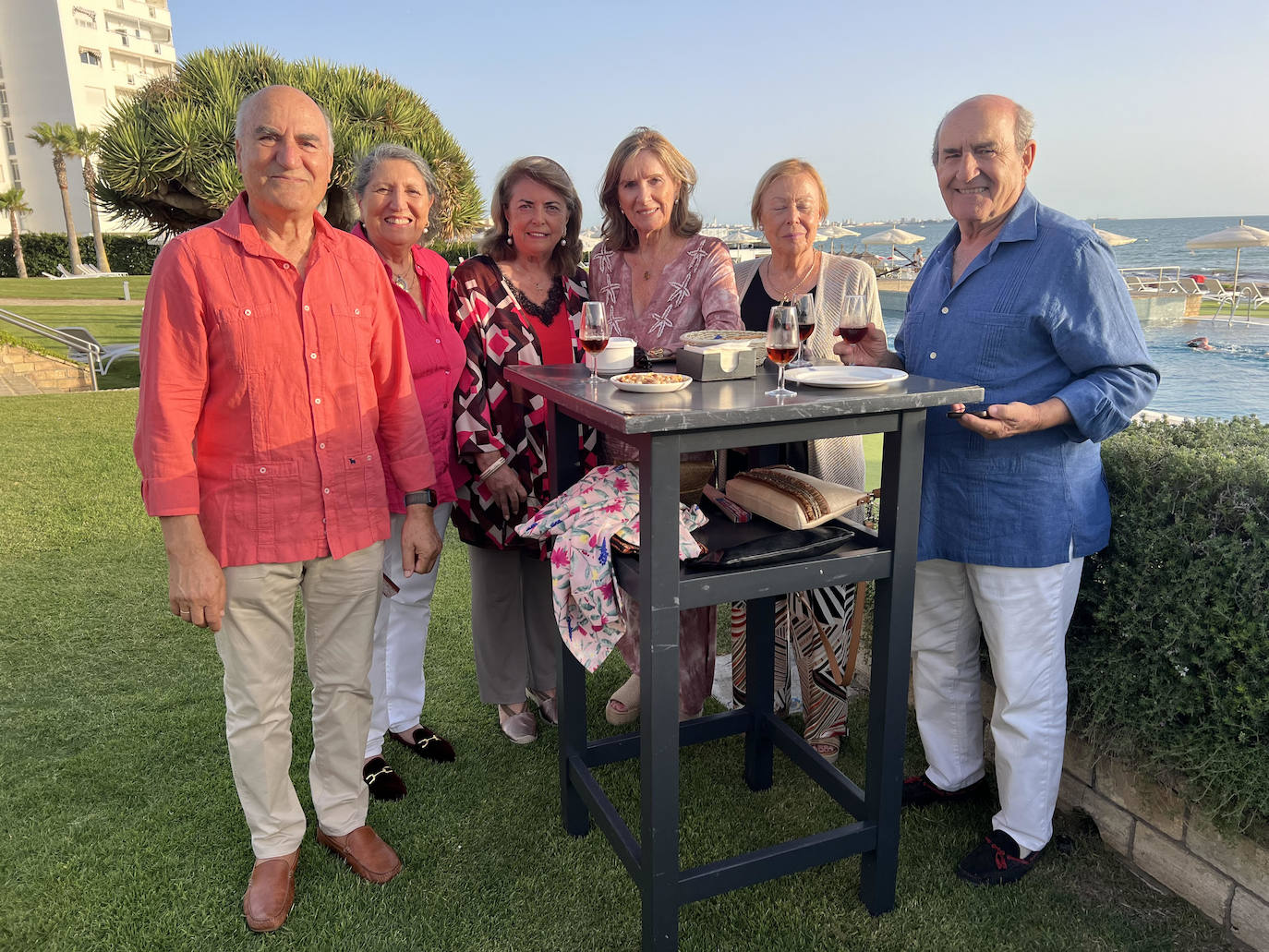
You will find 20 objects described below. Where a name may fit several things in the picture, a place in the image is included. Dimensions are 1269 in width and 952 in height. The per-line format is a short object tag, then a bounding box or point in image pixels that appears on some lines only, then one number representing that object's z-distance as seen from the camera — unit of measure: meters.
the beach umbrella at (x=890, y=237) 35.72
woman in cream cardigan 3.06
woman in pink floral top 2.82
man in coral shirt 2.04
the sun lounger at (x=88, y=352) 12.52
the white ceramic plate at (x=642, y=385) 1.97
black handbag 2.01
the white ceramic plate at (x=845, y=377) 2.02
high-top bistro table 1.83
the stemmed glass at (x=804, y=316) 2.08
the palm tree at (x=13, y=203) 49.69
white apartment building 58.56
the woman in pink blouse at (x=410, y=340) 2.90
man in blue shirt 2.16
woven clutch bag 2.20
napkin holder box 2.20
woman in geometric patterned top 2.86
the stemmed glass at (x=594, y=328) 2.14
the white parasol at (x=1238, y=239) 20.94
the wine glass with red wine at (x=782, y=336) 1.96
